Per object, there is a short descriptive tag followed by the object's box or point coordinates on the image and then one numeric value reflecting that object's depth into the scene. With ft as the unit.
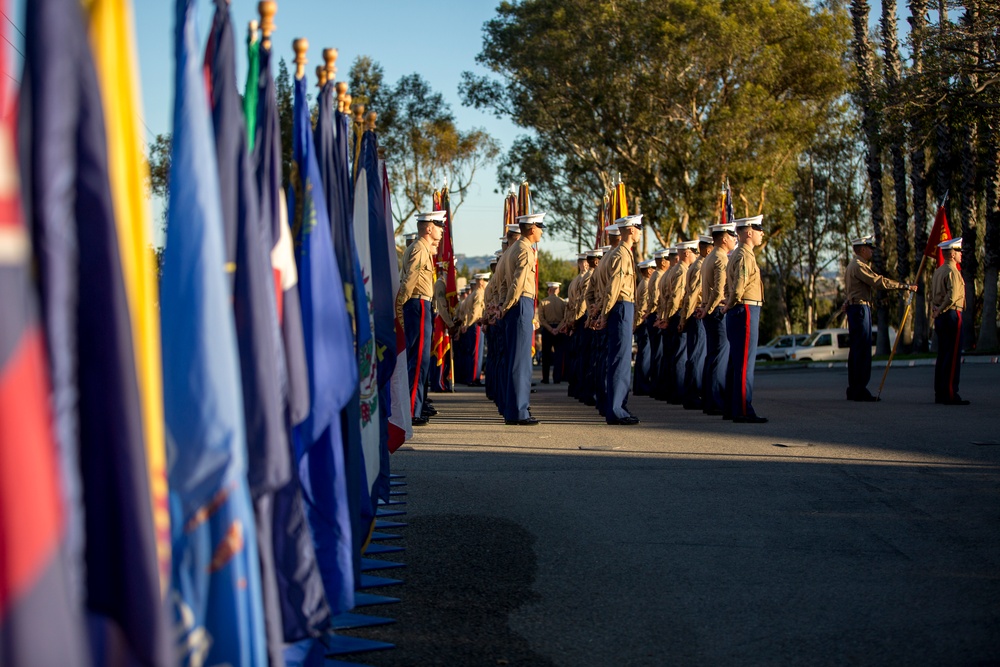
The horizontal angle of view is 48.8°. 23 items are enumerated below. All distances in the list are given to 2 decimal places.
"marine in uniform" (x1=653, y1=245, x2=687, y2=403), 52.75
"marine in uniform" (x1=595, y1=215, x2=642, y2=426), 42.55
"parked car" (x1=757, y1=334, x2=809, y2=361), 152.76
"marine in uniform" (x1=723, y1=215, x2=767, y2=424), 41.50
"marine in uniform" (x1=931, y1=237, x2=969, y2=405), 46.26
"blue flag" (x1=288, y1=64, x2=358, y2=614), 12.85
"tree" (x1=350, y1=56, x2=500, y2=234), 141.08
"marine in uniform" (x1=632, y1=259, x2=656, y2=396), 59.41
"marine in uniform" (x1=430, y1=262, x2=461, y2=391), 54.44
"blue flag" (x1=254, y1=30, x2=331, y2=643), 11.70
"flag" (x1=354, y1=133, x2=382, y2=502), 17.51
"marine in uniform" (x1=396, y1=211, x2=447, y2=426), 42.22
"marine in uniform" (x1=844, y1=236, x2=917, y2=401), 48.78
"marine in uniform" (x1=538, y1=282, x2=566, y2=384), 83.30
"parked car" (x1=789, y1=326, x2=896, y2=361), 149.18
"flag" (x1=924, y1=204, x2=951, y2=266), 49.06
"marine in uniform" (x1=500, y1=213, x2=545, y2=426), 42.98
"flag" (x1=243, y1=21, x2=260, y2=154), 12.31
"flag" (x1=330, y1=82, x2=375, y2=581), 15.11
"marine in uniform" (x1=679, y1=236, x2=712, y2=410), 49.85
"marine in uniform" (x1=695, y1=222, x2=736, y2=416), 44.37
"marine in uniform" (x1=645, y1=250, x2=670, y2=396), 57.67
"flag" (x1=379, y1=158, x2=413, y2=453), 23.34
